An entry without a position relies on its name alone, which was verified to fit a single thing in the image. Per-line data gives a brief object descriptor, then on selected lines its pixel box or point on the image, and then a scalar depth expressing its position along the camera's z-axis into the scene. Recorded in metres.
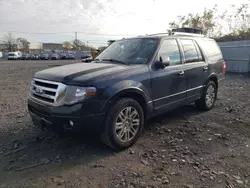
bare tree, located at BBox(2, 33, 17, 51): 74.62
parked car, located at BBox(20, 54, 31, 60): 49.89
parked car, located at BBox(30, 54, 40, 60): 50.27
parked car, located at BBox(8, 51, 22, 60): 47.48
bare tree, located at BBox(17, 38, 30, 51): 79.54
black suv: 3.07
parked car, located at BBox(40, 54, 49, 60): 50.45
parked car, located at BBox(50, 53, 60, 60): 50.81
